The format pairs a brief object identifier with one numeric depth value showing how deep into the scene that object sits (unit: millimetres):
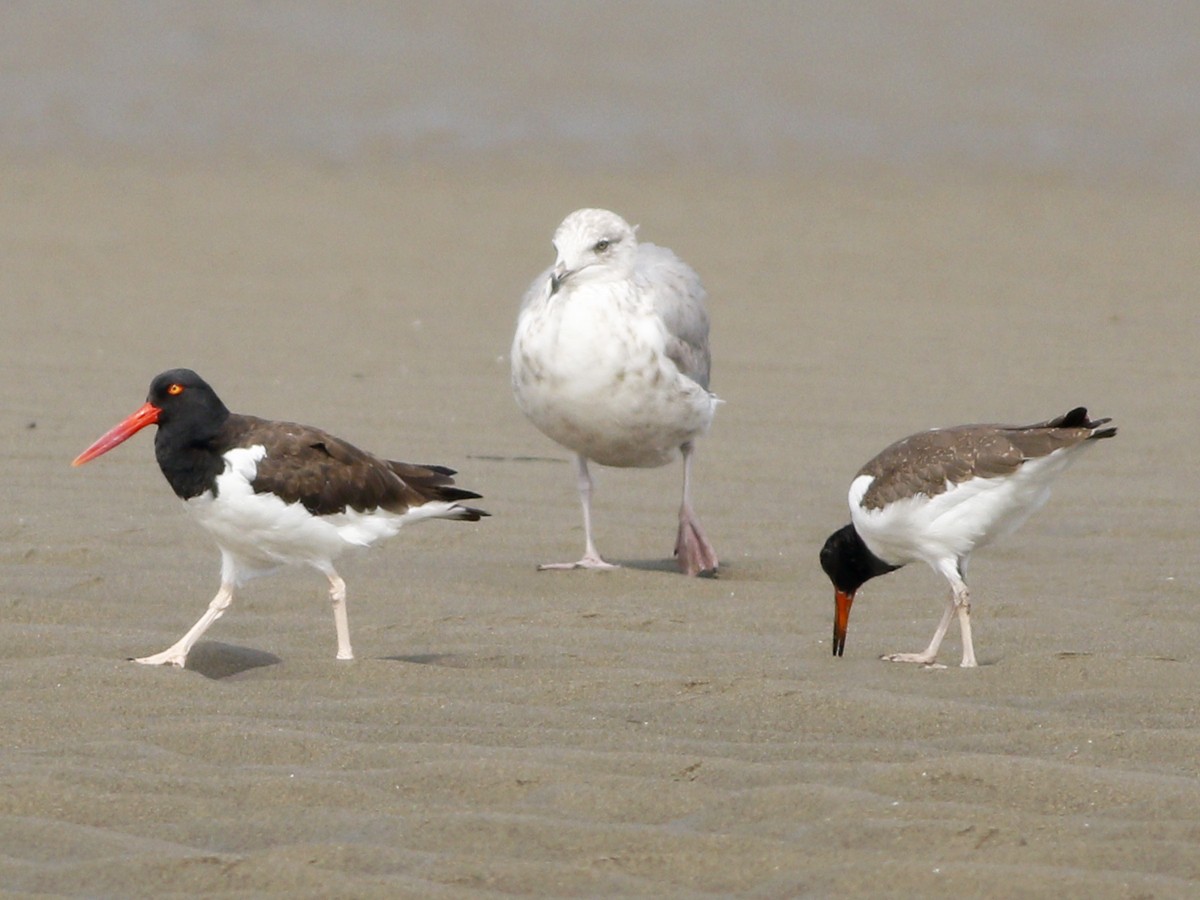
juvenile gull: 18078
